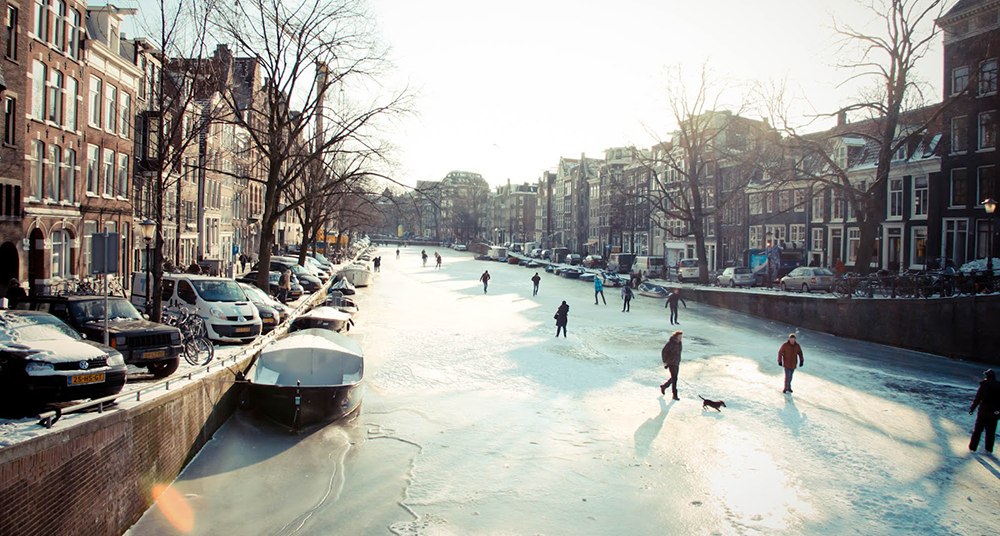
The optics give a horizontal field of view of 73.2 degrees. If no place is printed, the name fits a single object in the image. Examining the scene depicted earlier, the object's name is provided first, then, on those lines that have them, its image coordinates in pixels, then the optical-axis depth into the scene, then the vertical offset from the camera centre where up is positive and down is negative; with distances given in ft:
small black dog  54.34 -11.10
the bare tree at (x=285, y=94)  83.82 +21.34
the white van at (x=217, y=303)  64.75 -5.08
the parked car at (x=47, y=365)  29.01 -5.33
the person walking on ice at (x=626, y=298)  124.73 -6.25
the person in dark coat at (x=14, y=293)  61.46 -4.23
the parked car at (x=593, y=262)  240.12 +0.53
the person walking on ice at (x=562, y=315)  90.48 -7.10
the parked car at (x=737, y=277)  145.28 -2.10
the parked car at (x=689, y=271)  175.11 -1.35
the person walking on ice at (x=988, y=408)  44.78 -9.01
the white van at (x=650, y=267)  192.34 -0.61
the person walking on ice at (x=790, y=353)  59.26 -7.48
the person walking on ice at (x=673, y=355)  58.08 -7.80
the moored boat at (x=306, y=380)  49.34 -9.79
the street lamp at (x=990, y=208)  78.38 +7.71
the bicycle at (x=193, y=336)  52.54 -6.88
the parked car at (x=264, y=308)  76.18 -6.26
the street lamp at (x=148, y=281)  64.45 -2.91
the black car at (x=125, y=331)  43.19 -5.29
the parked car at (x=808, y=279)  118.52 -1.77
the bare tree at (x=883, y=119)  101.35 +24.12
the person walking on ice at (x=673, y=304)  107.86 -6.16
